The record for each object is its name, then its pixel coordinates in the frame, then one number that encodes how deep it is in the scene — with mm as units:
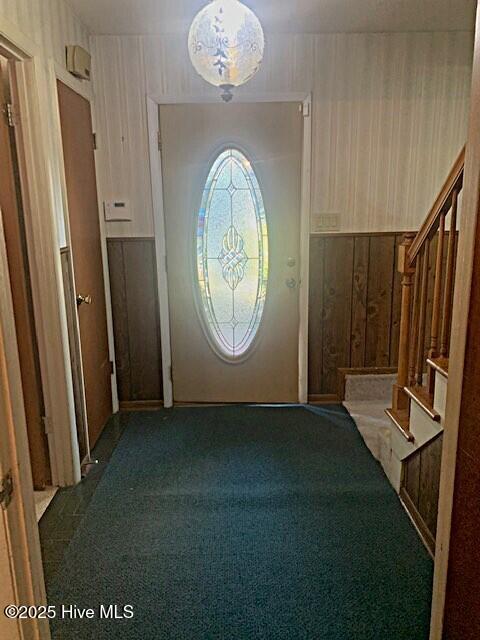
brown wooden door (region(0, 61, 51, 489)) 2092
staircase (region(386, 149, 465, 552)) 1935
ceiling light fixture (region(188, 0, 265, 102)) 1972
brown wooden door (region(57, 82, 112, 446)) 2576
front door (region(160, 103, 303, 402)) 3094
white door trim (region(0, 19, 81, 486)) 2068
